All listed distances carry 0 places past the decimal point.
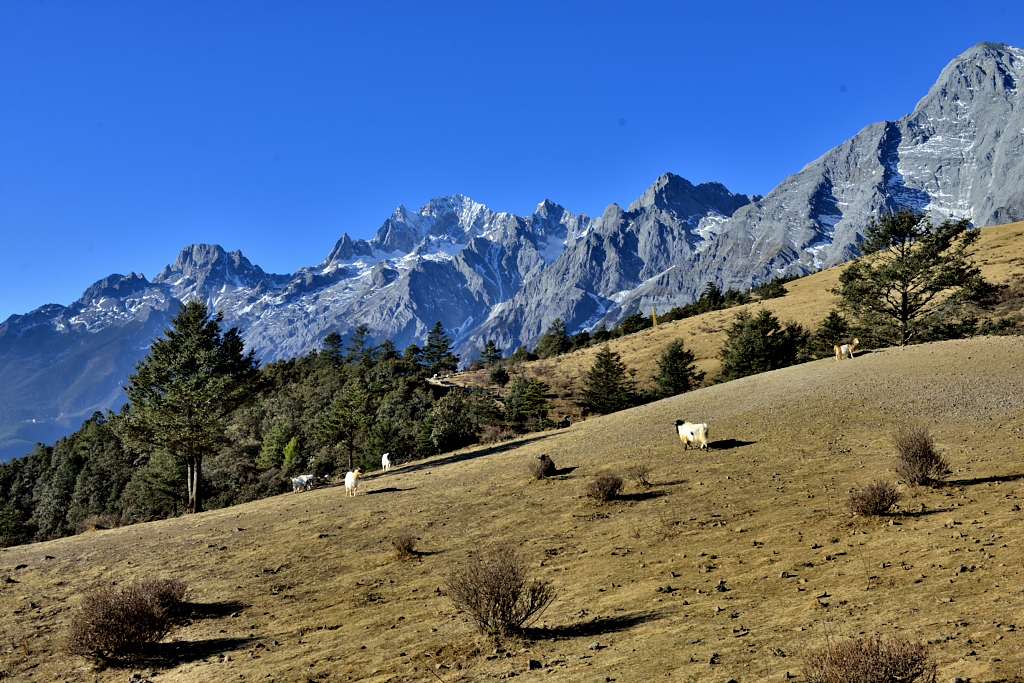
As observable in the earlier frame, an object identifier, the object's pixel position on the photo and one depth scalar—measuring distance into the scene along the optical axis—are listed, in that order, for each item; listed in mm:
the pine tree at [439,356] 105375
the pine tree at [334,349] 99962
